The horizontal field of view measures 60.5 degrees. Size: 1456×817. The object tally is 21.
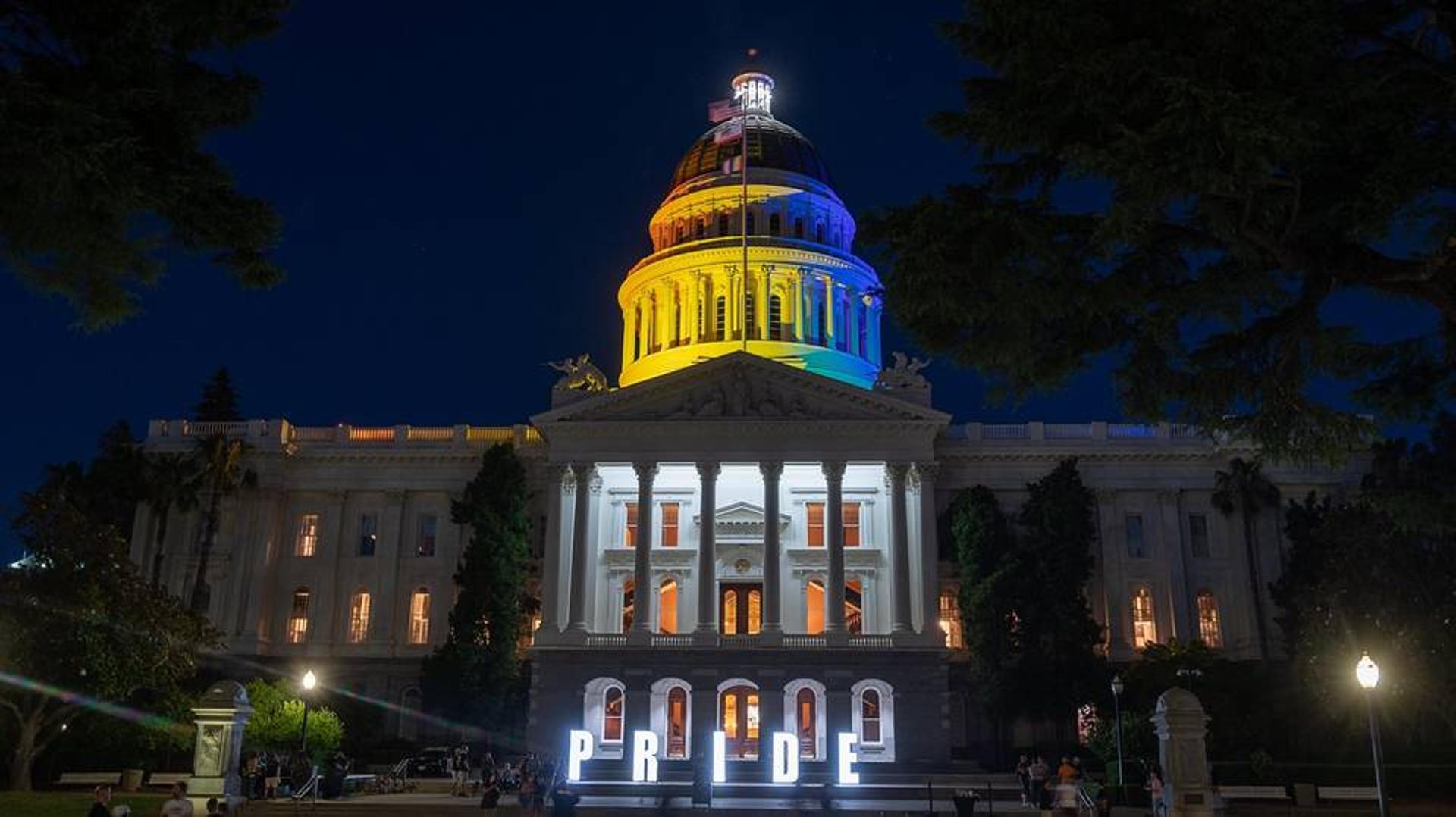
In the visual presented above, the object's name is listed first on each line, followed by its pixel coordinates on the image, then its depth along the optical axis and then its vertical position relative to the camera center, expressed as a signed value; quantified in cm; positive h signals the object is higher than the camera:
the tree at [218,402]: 8762 +2319
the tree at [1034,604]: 5547 +629
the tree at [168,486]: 6588 +1291
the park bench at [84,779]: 4244 -135
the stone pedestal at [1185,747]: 2878 +4
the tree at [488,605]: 5819 +638
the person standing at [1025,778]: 4219 -107
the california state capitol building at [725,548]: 5594 +979
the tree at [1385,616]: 4453 +480
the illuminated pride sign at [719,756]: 4619 -47
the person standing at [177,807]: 2477 -131
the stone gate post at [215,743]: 3167 -10
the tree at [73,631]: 4222 +361
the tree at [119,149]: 1566 +769
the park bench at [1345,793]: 4016 -135
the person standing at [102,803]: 2144 -113
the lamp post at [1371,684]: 2248 +119
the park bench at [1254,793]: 4028 -138
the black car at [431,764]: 5350 -97
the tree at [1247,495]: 6475 +1276
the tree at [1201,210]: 1564 +721
